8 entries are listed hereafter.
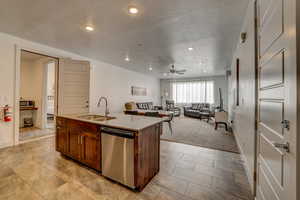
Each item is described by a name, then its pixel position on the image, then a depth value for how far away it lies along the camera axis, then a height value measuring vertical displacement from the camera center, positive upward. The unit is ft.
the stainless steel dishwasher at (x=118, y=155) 5.60 -2.51
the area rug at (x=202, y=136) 11.21 -3.76
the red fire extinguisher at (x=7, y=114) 9.93 -1.16
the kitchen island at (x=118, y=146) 5.57 -2.28
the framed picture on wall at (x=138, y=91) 24.92 +1.87
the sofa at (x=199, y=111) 23.47 -2.02
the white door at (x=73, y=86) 12.23 +1.28
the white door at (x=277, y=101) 2.59 +0.00
